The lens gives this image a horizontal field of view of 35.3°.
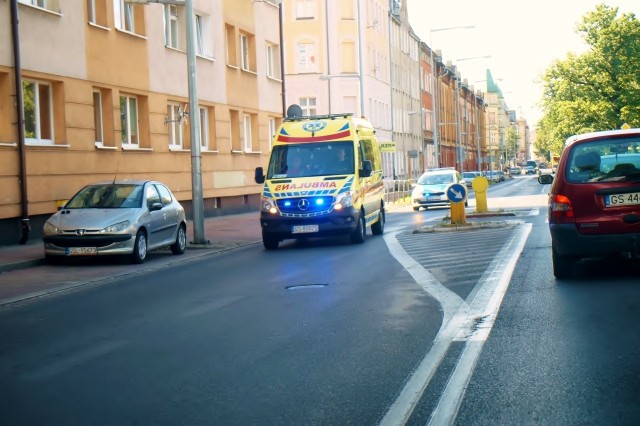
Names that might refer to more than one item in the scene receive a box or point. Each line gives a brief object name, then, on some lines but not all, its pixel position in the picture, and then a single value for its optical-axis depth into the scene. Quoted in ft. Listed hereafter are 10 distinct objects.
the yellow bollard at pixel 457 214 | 77.30
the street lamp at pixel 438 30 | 177.17
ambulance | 65.46
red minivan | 36.91
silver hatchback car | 56.85
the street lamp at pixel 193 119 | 70.13
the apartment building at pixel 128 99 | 73.67
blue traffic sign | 75.41
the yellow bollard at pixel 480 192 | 90.79
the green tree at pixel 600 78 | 263.90
